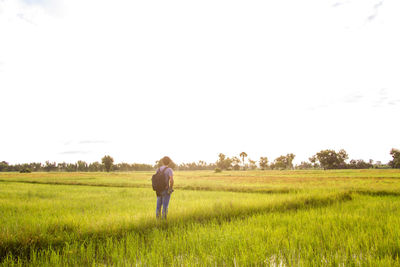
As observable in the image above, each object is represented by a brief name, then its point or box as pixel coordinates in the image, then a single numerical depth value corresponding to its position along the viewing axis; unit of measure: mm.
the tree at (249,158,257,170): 150050
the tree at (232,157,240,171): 135000
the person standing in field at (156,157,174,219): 6999
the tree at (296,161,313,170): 169188
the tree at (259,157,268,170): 135625
